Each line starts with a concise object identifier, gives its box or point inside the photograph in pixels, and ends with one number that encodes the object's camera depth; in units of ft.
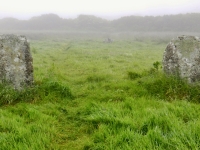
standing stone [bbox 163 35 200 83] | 32.50
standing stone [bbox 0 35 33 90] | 31.24
